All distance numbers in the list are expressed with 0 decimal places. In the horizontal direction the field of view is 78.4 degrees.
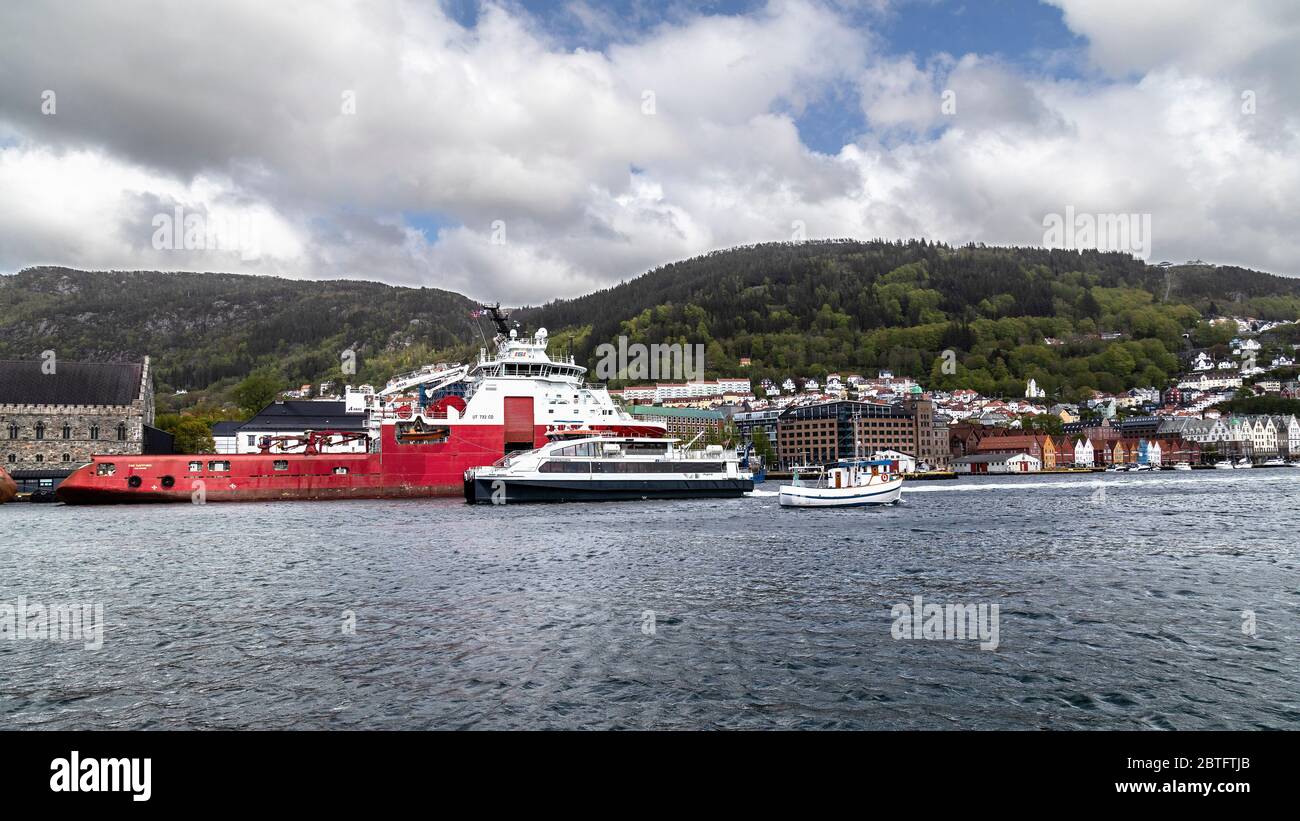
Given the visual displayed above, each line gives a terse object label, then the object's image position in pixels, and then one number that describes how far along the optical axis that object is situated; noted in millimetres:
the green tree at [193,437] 90094
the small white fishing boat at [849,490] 51188
